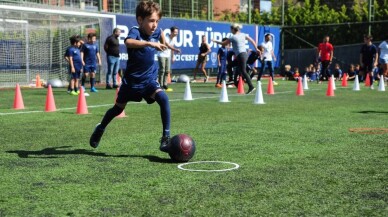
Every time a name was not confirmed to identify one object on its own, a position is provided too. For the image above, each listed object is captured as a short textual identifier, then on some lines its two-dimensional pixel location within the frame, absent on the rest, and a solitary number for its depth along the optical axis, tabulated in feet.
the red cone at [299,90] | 58.23
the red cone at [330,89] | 56.84
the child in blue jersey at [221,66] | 73.38
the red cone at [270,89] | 59.25
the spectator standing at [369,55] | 72.08
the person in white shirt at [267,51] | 81.61
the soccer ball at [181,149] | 20.48
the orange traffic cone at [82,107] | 38.96
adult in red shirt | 86.38
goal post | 72.95
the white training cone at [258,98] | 46.16
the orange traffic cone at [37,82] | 75.76
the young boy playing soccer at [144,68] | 22.01
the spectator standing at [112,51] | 67.71
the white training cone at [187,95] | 50.72
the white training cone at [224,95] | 48.53
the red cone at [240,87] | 59.47
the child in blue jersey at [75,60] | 58.08
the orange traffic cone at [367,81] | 77.84
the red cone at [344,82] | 78.27
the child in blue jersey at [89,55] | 61.82
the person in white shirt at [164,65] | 62.34
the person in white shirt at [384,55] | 69.88
